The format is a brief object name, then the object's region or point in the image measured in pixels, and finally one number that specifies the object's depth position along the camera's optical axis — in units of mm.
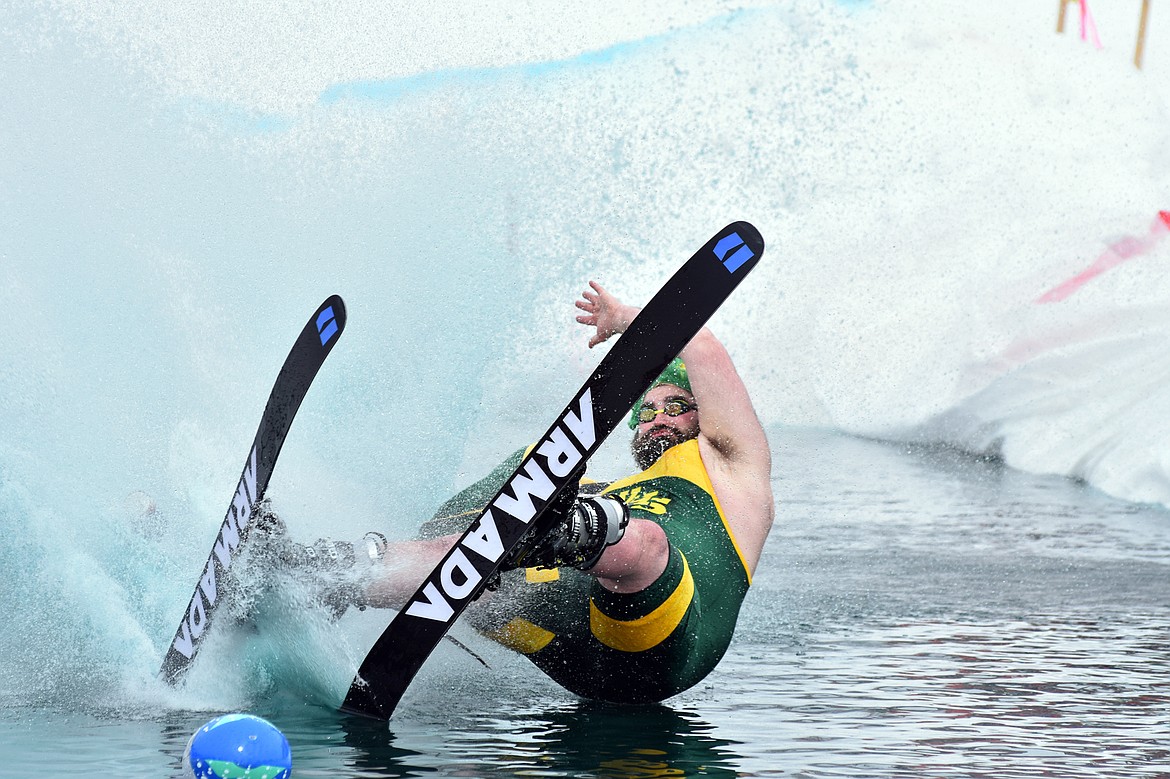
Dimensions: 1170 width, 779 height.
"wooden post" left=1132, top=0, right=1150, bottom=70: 32500
